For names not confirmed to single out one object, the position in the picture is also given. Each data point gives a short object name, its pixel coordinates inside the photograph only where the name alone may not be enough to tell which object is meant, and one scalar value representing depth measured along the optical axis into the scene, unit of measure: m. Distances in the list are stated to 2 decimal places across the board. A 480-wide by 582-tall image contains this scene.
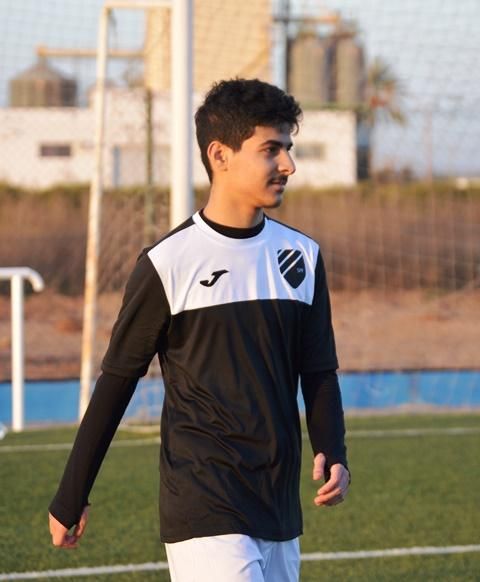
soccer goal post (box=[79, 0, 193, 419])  17.05
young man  6.71
